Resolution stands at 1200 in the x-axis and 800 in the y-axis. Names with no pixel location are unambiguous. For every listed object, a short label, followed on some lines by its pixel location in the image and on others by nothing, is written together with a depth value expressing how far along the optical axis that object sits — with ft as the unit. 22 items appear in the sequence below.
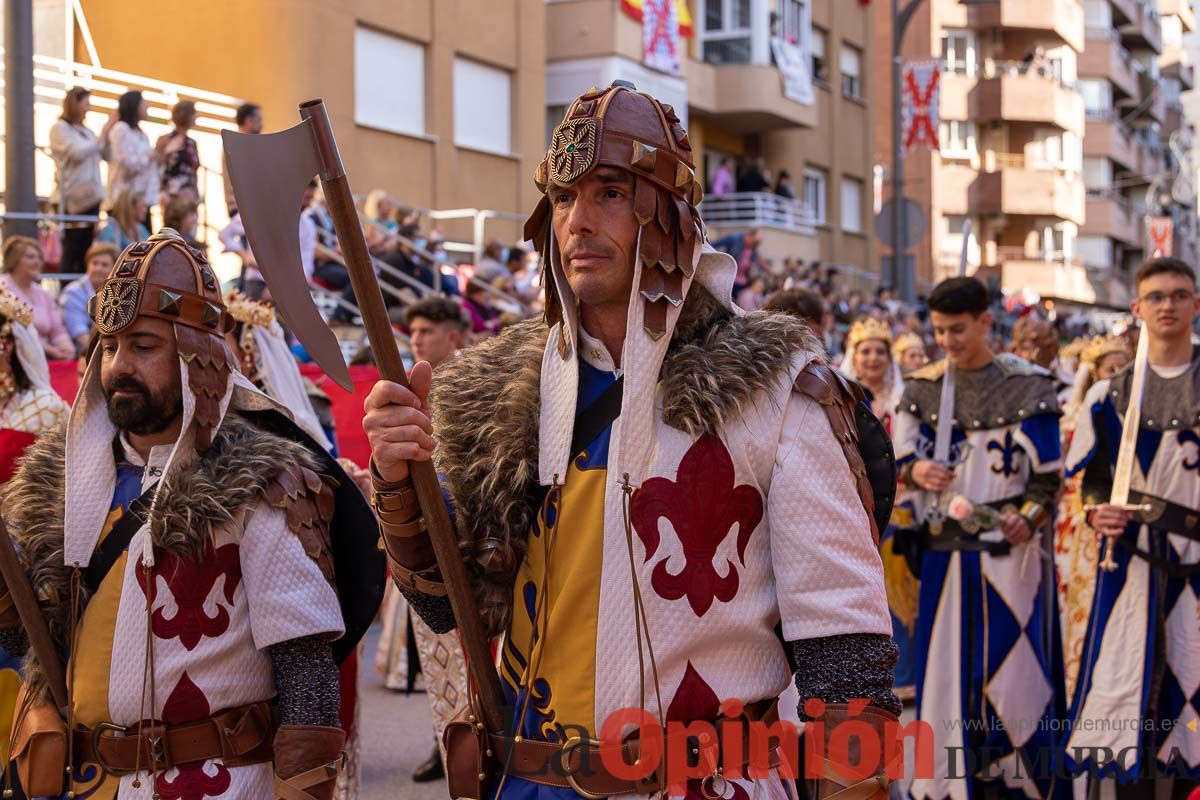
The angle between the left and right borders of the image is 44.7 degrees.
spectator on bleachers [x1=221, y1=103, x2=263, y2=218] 37.86
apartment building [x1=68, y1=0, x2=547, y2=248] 63.67
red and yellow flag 94.30
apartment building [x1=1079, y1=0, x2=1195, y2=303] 184.55
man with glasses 19.25
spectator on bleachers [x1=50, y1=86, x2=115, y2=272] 37.47
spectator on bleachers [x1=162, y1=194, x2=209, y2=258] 33.17
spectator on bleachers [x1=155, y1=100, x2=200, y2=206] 38.83
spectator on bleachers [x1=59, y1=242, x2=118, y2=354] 30.86
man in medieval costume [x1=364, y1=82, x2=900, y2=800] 9.29
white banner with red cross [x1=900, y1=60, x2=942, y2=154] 74.49
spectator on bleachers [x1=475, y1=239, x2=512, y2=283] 53.06
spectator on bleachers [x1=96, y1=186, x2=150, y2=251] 35.76
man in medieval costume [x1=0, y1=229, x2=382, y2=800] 11.55
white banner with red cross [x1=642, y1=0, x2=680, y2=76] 85.20
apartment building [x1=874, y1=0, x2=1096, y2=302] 151.64
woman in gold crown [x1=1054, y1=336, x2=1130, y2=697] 21.94
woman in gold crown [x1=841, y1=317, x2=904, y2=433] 28.99
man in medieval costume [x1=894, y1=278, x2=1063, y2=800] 20.68
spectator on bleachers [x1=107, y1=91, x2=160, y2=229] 38.37
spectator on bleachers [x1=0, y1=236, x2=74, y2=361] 27.17
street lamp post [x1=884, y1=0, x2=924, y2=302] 57.16
